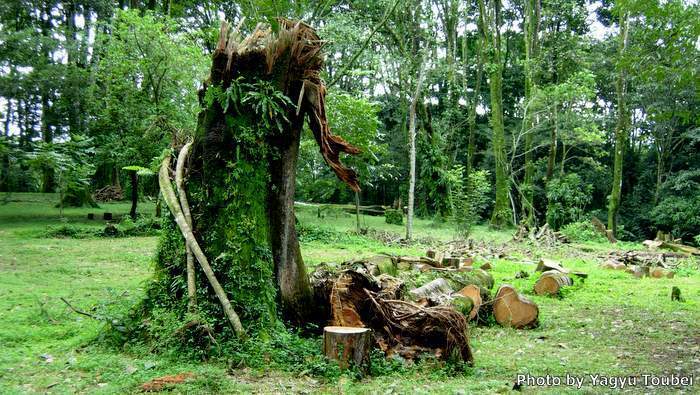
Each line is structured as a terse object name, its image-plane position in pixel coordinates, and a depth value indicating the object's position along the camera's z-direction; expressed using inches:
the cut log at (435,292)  251.3
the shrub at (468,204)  641.6
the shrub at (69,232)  587.5
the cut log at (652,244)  658.7
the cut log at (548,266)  398.3
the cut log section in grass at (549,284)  353.1
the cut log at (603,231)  785.5
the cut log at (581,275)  404.2
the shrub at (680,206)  952.9
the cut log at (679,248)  635.5
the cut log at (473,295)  271.1
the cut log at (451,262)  417.7
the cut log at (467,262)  442.5
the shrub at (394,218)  935.7
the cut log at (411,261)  383.1
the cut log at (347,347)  182.9
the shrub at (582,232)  770.8
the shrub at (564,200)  944.9
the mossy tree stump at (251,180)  204.8
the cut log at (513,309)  266.2
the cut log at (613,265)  477.1
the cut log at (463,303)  259.7
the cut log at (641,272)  441.4
